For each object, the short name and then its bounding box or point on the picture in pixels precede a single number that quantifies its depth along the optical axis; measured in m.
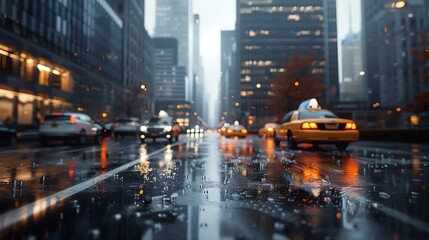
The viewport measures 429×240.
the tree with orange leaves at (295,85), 42.75
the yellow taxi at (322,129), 10.77
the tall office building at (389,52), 93.38
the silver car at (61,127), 15.56
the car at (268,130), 25.20
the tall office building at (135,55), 63.58
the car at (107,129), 29.80
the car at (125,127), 25.53
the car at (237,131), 31.33
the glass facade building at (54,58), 28.69
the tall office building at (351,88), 141.62
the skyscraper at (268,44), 106.81
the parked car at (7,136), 16.26
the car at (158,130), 18.42
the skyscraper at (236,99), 135.50
